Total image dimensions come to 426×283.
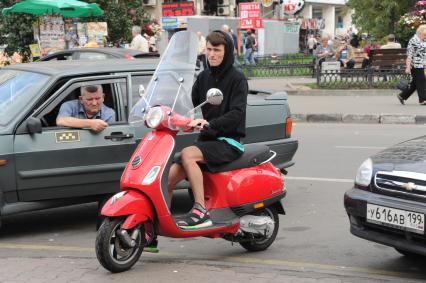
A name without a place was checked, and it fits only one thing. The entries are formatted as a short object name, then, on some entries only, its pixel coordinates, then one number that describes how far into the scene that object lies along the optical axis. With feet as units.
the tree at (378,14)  101.76
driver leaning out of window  21.63
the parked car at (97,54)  42.16
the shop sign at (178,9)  115.85
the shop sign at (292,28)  155.53
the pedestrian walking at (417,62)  53.72
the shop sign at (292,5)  168.14
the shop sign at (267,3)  151.21
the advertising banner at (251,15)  104.94
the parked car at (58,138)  20.74
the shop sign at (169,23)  114.01
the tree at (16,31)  61.36
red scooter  16.80
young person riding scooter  17.93
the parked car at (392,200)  16.01
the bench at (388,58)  67.09
